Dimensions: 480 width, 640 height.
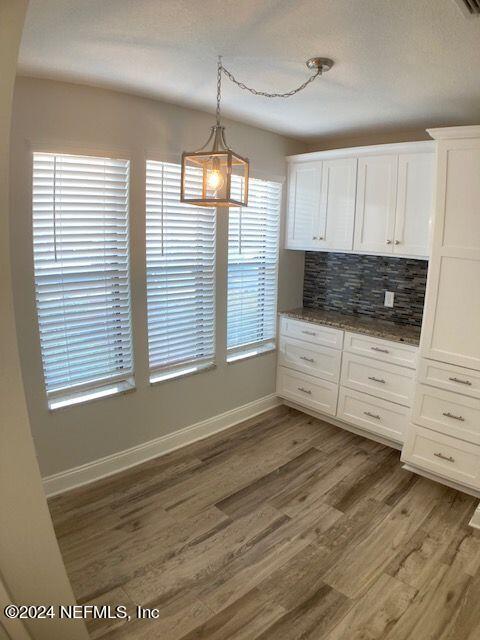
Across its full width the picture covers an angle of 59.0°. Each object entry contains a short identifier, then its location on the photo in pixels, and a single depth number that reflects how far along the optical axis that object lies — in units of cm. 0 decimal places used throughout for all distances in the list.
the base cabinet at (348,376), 325
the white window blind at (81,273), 246
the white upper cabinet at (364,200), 306
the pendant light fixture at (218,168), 183
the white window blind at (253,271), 352
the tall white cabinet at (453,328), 260
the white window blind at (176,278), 292
